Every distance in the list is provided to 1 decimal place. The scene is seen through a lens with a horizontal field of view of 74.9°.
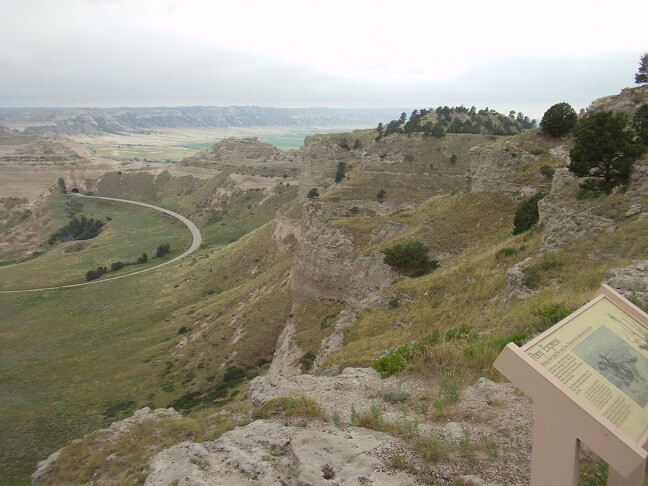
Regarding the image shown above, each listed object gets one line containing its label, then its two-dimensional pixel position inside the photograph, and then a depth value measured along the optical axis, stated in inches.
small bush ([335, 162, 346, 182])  3056.3
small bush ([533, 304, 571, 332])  462.0
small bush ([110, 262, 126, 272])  3332.2
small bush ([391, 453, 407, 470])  299.6
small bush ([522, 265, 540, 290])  620.7
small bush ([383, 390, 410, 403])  425.1
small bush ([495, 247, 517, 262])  882.1
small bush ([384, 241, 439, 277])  1180.3
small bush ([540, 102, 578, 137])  1365.7
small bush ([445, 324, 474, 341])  560.0
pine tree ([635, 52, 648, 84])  1262.3
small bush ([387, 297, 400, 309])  962.1
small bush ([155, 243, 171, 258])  3639.3
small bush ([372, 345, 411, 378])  510.5
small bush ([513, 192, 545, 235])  1027.3
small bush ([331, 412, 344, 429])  370.6
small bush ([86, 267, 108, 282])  3157.0
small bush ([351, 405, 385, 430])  366.6
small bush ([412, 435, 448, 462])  299.6
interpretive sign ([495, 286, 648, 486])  188.1
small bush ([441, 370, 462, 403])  391.3
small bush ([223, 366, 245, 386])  1470.0
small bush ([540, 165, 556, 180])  1279.5
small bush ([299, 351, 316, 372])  1088.2
